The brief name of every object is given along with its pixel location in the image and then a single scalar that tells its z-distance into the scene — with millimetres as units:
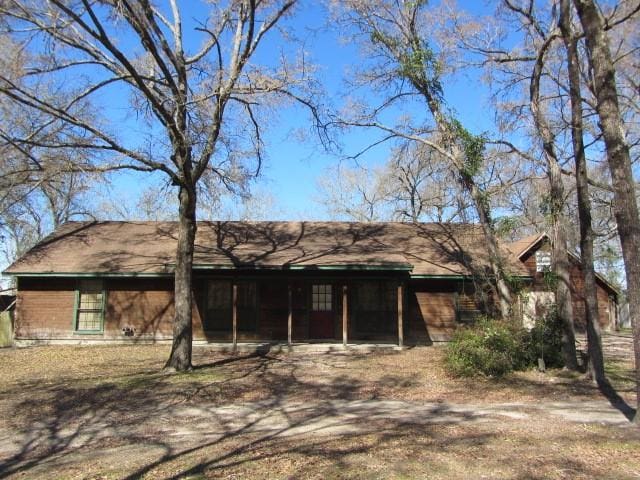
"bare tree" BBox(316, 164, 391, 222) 41981
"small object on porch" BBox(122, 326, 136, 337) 19531
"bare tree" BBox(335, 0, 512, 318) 15906
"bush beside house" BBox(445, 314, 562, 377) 12914
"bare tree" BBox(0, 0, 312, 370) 11719
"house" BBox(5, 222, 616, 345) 19281
